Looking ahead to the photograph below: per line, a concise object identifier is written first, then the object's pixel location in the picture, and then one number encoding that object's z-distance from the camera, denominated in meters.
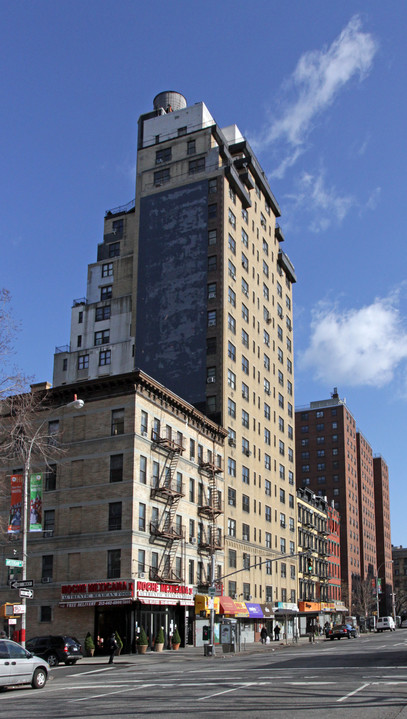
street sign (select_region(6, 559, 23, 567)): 29.20
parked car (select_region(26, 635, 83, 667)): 36.50
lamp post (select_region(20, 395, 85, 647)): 28.89
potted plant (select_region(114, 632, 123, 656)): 43.87
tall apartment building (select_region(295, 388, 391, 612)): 141.88
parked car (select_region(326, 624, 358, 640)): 74.38
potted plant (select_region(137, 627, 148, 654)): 45.09
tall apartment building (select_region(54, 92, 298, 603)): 67.38
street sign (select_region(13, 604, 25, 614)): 28.78
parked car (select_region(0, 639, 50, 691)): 22.19
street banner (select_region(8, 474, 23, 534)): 32.09
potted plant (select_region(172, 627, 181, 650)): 49.22
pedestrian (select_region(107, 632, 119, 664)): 37.31
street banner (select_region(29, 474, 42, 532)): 31.56
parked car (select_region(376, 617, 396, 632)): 103.94
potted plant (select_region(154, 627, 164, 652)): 47.28
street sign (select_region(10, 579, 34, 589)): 29.11
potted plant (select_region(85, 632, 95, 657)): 43.69
